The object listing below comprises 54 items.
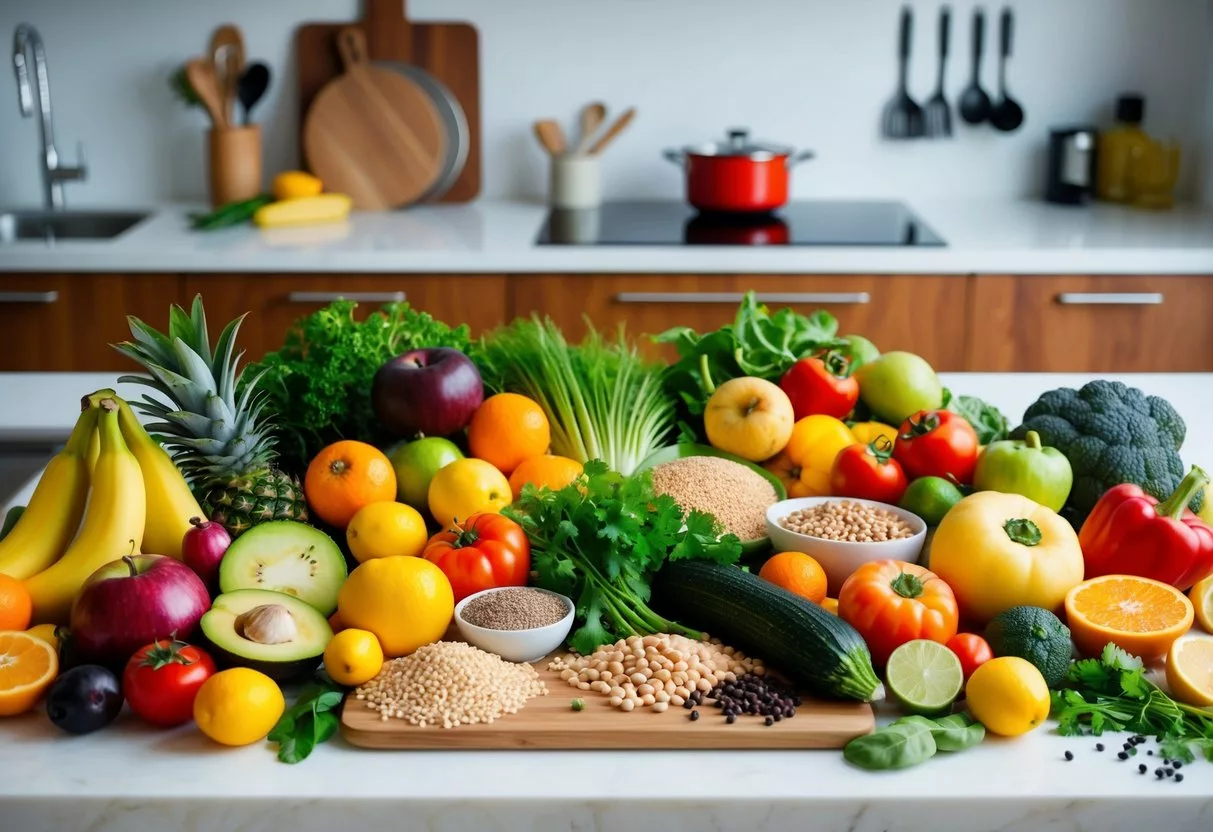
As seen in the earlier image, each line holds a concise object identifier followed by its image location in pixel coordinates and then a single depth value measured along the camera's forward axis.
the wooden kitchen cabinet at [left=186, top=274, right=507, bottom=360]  3.17
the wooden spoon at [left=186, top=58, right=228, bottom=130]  3.65
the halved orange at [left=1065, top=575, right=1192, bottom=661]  1.33
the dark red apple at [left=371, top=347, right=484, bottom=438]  1.71
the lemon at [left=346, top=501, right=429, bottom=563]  1.48
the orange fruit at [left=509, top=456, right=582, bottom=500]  1.64
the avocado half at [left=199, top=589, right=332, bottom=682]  1.25
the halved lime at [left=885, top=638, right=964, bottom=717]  1.23
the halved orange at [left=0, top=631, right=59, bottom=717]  1.22
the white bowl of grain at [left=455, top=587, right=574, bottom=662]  1.32
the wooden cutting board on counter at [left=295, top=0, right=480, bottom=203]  3.75
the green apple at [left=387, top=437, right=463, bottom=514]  1.67
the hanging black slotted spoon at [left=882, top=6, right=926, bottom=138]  3.81
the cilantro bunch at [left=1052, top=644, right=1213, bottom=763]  1.20
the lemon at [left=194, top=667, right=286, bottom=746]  1.17
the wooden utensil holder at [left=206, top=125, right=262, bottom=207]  3.68
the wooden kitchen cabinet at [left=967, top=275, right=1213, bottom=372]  3.19
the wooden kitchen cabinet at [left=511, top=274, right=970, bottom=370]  3.18
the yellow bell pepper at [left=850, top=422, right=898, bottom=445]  1.80
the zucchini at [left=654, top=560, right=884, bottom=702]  1.25
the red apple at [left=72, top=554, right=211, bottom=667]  1.25
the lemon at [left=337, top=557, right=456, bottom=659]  1.31
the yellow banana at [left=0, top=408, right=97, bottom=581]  1.45
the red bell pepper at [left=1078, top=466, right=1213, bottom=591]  1.43
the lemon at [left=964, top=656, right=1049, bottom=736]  1.19
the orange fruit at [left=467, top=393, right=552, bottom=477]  1.71
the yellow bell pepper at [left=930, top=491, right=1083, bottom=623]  1.38
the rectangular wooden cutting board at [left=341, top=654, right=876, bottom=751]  1.20
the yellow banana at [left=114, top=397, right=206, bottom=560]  1.48
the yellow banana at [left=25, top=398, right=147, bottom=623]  1.40
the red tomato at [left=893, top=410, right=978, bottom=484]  1.64
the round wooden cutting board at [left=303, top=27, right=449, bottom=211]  3.73
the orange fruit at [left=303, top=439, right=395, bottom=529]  1.57
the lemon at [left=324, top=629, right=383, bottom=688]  1.25
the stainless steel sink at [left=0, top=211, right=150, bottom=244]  3.80
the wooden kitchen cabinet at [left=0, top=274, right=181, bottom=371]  3.18
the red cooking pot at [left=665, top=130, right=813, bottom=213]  3.41
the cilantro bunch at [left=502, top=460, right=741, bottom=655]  1.38
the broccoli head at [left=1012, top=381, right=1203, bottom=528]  1.59
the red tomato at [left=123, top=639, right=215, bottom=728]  1.19
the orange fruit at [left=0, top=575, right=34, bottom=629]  1.33
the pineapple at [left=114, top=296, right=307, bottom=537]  1.51
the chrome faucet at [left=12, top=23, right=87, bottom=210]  3.63
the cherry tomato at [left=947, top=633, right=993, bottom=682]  1.28
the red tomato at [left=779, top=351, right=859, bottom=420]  1.85
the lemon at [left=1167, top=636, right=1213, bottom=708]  1.24
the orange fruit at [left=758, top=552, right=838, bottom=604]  1.41
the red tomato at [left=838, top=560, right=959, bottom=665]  1.31
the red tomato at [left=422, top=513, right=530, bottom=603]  1.41
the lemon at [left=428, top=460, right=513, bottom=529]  1.56
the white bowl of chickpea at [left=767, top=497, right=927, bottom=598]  1.47
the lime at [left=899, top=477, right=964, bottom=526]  1.57
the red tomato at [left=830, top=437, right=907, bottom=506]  1.63
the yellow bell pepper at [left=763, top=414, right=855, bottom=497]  1.73
